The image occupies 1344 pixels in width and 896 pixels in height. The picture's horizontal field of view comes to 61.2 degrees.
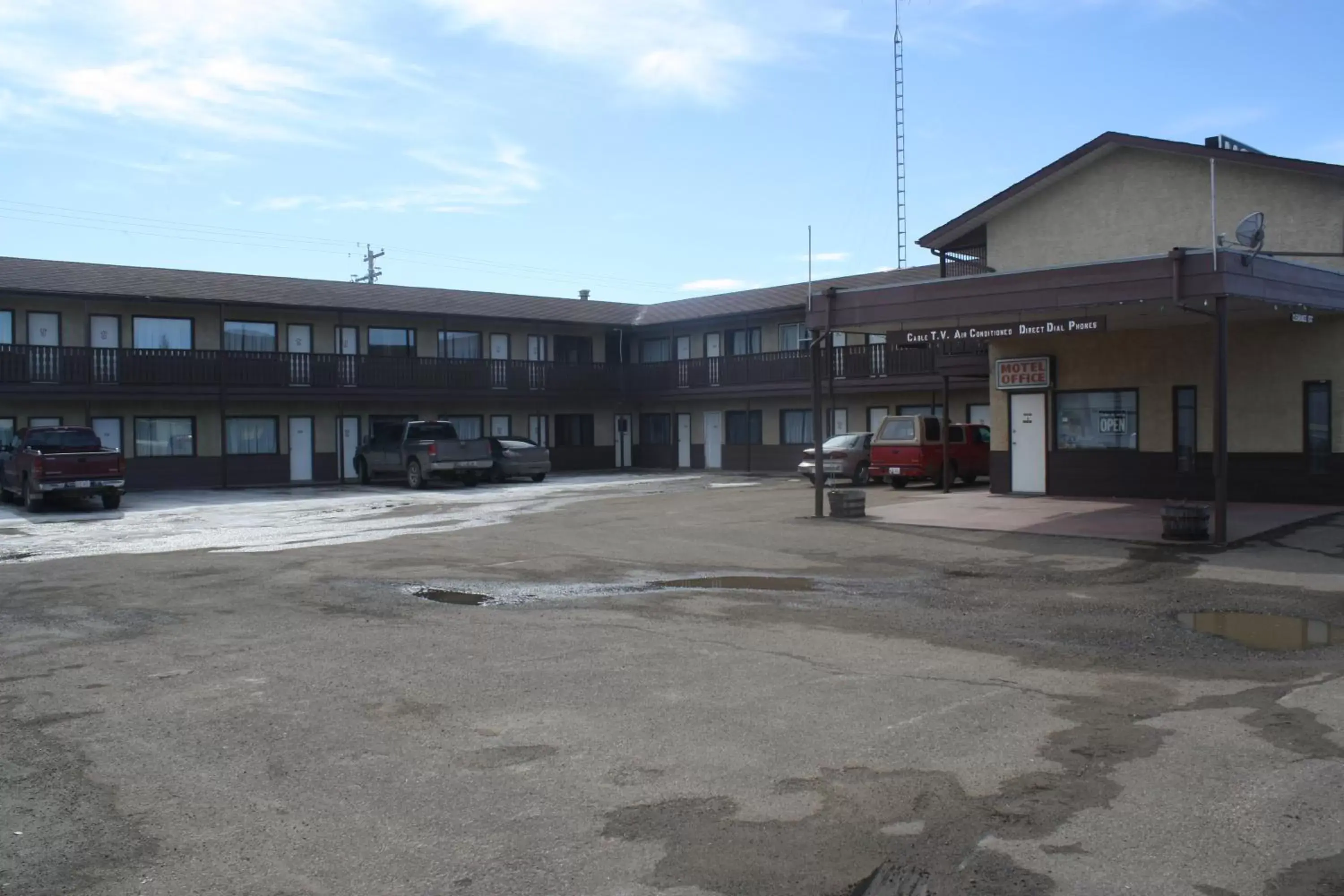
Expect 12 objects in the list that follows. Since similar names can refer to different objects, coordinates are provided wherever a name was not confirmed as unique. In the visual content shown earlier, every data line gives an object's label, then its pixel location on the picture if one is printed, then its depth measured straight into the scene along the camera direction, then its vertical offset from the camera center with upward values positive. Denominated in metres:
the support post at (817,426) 20.19 +0.21
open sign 22.25 +0.22
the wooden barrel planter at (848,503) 19.73 -1.15
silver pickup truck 32.38 -0.40
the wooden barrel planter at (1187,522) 15.32 -1.20
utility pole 85.12 +13.36
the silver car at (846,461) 29.55 -0.61
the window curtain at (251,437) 35.97 +0.20
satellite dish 16.23 +2.89
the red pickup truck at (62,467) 24.95 -0.50
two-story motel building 19.47 +2.01
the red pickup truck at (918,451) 26.78 -0.35
